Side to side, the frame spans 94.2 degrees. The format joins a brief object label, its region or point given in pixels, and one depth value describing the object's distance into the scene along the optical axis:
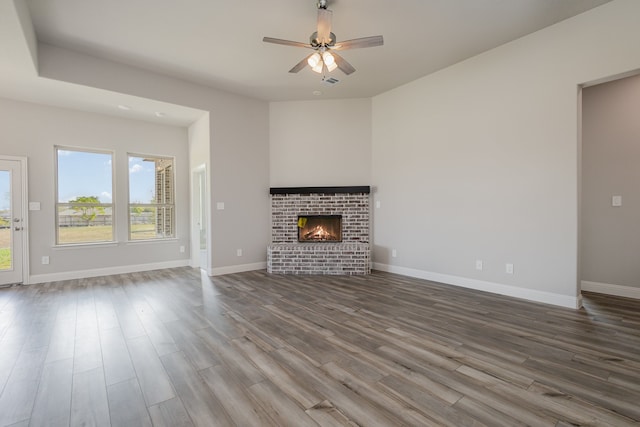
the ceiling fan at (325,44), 2.88
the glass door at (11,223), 4.53
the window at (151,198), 5.64
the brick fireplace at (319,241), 5.22
